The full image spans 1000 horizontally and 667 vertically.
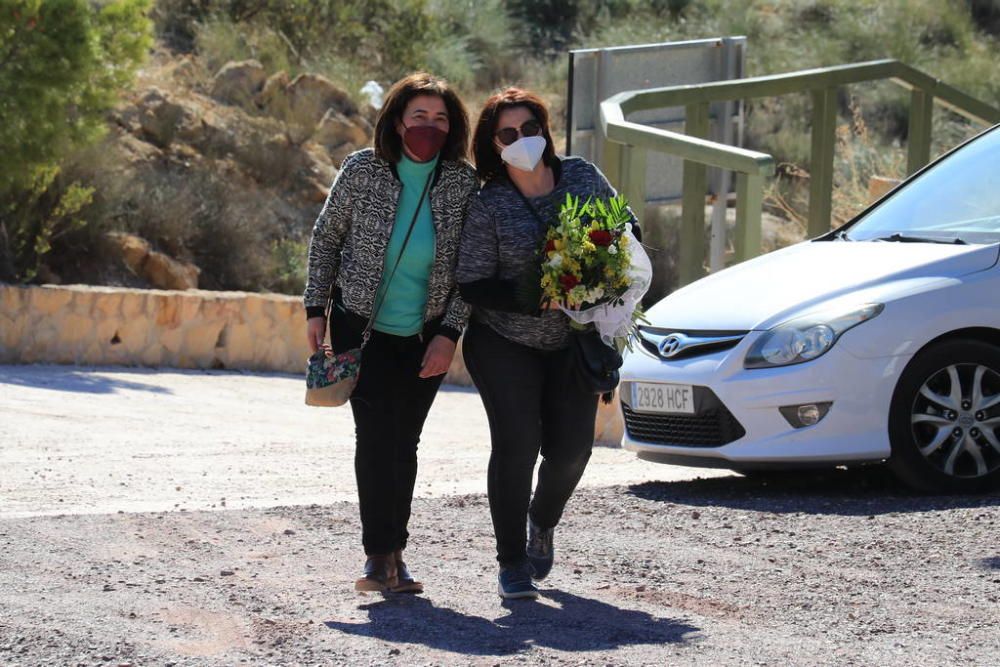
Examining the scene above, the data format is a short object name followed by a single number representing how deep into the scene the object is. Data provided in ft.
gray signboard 56.27
